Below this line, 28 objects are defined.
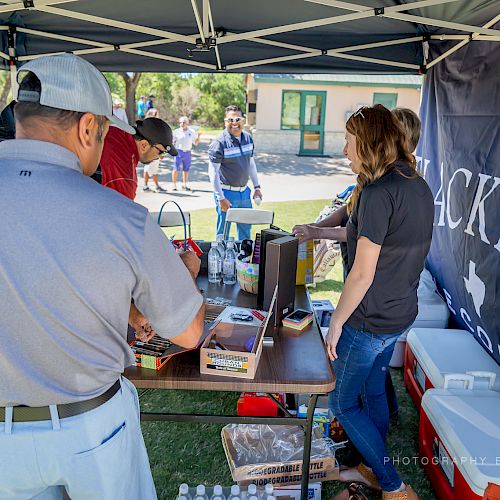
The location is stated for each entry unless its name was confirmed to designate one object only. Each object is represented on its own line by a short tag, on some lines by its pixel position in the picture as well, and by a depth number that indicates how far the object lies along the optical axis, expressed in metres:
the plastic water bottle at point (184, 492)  1.89
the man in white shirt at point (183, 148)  10.52
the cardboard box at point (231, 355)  1.67
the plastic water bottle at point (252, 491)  1.87
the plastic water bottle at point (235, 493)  1.87
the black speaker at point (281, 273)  2.03
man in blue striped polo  5.25
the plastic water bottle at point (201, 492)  1.87
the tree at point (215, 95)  26.53
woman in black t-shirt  1.93
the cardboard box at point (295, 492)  2.19
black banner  3.03
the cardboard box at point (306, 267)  2.67
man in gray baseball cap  1.02
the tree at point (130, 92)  15.26
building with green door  16.23
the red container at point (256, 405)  2.69
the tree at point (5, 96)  12.62
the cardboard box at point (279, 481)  2.27
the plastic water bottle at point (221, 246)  2.79
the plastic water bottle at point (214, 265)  2.73
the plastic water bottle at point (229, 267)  2.72
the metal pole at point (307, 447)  1.83
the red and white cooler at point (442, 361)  2.67
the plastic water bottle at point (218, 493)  1.86
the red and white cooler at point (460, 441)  2.02
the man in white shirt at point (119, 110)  10.80
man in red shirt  3.12
